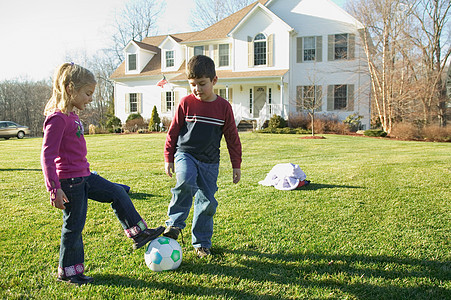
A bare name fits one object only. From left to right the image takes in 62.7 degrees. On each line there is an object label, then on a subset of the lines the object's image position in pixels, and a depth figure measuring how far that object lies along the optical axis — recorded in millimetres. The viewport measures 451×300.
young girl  2562
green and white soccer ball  2793
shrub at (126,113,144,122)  25594
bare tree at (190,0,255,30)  36812
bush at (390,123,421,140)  17970
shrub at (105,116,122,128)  25875
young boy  3020
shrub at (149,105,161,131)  23953
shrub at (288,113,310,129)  20908
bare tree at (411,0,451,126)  21516
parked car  25047
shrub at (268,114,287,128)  20094
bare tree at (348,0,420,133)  19906
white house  21625
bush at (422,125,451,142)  17531
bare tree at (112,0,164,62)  40094
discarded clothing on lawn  5680
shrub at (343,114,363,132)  21061
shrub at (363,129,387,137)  18906
